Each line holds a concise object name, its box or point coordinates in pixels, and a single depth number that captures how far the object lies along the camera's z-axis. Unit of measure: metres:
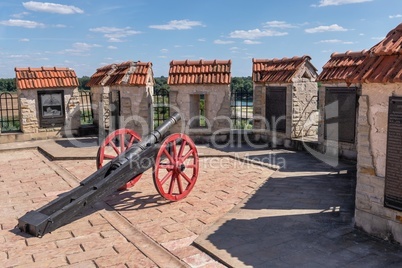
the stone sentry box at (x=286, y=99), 11.23
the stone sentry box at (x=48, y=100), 12.93
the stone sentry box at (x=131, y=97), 11.98
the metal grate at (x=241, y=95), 12.94
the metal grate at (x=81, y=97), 14.88
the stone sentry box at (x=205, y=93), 12.04
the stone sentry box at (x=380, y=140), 4.62
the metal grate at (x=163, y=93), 13.07
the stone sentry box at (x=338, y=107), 9.28
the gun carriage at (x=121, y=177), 5.24
